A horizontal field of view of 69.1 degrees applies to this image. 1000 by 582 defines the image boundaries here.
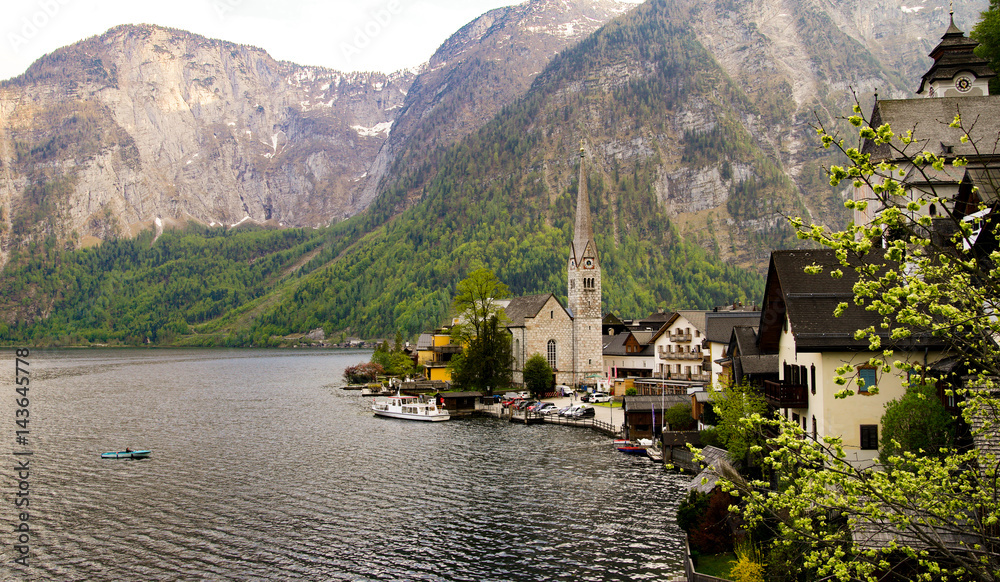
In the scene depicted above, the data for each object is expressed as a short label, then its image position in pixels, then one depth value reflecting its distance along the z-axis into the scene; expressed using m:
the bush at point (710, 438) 51.62
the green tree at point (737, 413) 41.56
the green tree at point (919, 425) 29.92
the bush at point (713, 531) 33.12
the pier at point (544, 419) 75.54
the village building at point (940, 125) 49.44
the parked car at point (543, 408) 88.56
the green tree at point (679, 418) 64.38
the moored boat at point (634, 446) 62.94
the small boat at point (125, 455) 66.31
